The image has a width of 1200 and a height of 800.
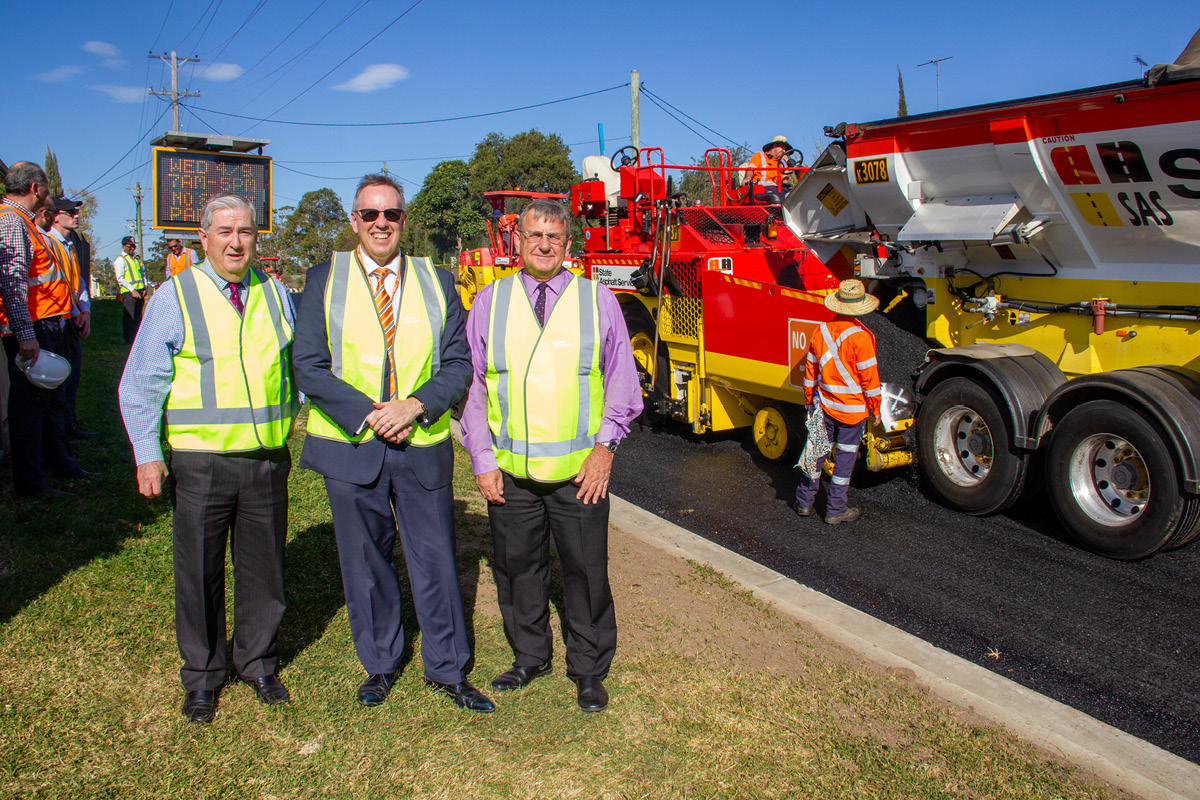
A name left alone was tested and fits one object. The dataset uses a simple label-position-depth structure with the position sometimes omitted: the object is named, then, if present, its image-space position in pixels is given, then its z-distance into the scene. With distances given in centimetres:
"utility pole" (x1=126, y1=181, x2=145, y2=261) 5658
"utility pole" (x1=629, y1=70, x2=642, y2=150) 2172
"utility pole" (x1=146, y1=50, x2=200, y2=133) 3366
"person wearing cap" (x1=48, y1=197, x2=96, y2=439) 622
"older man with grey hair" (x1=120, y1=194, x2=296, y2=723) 295
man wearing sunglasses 295
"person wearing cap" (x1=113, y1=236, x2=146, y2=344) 1334
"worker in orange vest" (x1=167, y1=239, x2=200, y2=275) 716
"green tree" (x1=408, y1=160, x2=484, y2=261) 5122
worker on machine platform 872
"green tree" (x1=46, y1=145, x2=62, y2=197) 4868
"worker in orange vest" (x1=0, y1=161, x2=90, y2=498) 496
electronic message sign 778
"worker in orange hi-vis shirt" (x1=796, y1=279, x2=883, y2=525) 525
